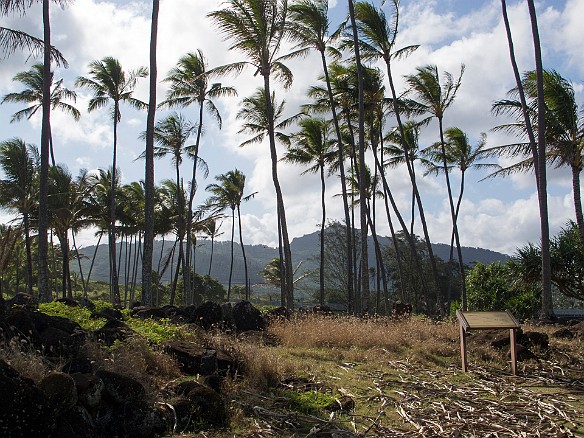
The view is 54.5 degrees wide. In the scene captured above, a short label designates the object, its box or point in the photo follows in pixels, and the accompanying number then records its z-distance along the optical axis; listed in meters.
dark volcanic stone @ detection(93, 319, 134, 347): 7.90
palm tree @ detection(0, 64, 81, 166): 29.89
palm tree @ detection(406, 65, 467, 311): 26.78
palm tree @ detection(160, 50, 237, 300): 30.78
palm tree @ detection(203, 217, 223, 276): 44.79
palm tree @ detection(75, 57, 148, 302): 30.70
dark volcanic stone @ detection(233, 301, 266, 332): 13.34
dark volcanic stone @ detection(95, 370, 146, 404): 5.80
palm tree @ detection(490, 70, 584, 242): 20.05
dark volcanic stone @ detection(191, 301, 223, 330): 12.32
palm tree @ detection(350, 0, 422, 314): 23.69
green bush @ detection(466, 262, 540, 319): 25.25
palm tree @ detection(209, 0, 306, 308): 19.80
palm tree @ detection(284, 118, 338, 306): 31.14
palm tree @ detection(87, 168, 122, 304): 34.75
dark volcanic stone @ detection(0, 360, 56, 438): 4.66
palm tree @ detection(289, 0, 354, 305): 22.70
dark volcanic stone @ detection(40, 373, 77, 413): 5.01
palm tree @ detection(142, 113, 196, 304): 34.75
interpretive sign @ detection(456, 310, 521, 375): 9.34
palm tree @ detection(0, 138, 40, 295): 29.30
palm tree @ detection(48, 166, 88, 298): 31.45
